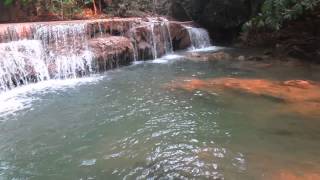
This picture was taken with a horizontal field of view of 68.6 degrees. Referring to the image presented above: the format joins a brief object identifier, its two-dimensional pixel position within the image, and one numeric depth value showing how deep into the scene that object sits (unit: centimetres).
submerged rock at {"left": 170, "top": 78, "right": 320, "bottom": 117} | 391
